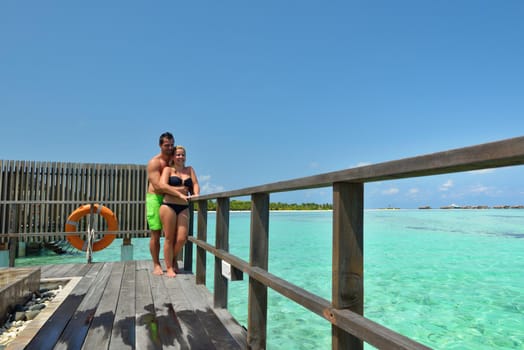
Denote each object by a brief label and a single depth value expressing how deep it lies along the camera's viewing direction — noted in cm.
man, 371
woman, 369
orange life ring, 664
